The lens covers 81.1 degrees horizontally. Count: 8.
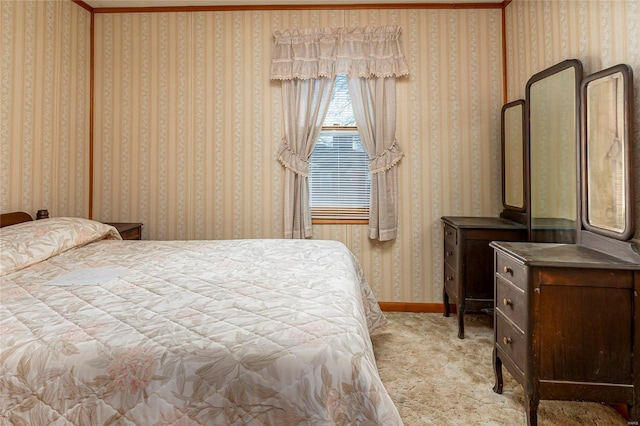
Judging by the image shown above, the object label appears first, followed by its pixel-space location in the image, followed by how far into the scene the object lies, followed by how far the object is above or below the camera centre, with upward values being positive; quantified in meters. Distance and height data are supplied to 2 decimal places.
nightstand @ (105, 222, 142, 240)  3.17 -0.13
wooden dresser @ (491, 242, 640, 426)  1.69 -0.54
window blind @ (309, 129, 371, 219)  3.57 +0.36
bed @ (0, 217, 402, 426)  0.99 -0.40
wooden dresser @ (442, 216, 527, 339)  2.86 -0.38
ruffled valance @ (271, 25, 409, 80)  3.38 +1.47
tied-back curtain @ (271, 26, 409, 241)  3.39 +1.07
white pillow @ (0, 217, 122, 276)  1.94 -0.14
